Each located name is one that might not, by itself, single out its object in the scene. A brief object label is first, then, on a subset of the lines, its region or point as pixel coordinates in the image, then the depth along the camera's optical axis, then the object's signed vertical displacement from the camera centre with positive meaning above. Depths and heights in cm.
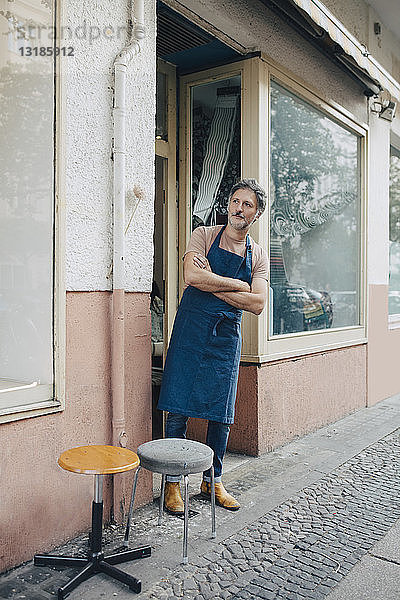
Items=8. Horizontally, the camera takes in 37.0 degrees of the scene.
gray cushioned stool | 314 -97
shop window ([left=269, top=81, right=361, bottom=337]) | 562 +66
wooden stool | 279 -117
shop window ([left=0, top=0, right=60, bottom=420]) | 334 +43
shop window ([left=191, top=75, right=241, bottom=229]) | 536 +122
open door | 550 +61
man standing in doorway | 394 -33
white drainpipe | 360 +15
